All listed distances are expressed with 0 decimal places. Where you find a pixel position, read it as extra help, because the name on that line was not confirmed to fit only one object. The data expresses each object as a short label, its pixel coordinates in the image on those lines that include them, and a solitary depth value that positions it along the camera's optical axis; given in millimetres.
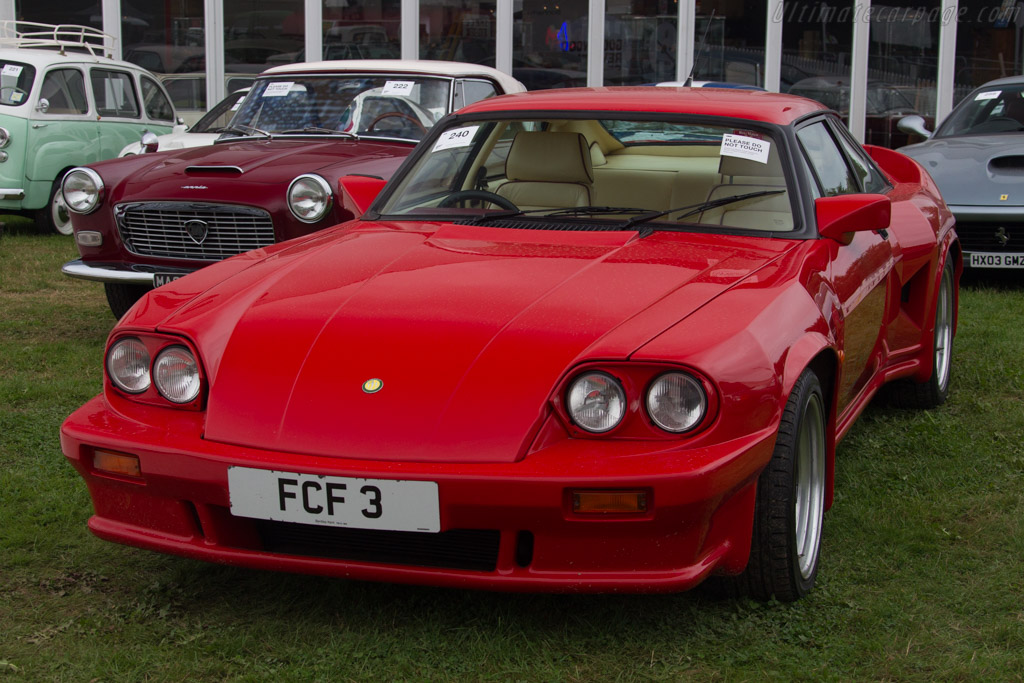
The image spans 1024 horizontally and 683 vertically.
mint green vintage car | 10352
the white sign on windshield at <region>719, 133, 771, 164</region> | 3707
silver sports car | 7375
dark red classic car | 5906
